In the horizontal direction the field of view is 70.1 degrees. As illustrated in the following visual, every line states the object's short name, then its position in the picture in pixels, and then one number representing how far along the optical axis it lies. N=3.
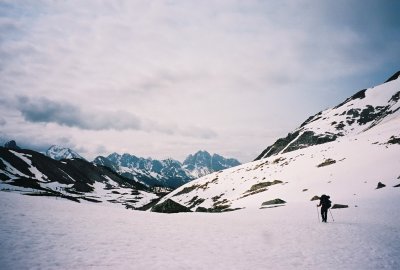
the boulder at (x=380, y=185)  38.56
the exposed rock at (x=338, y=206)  33.39
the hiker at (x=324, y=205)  25.56
